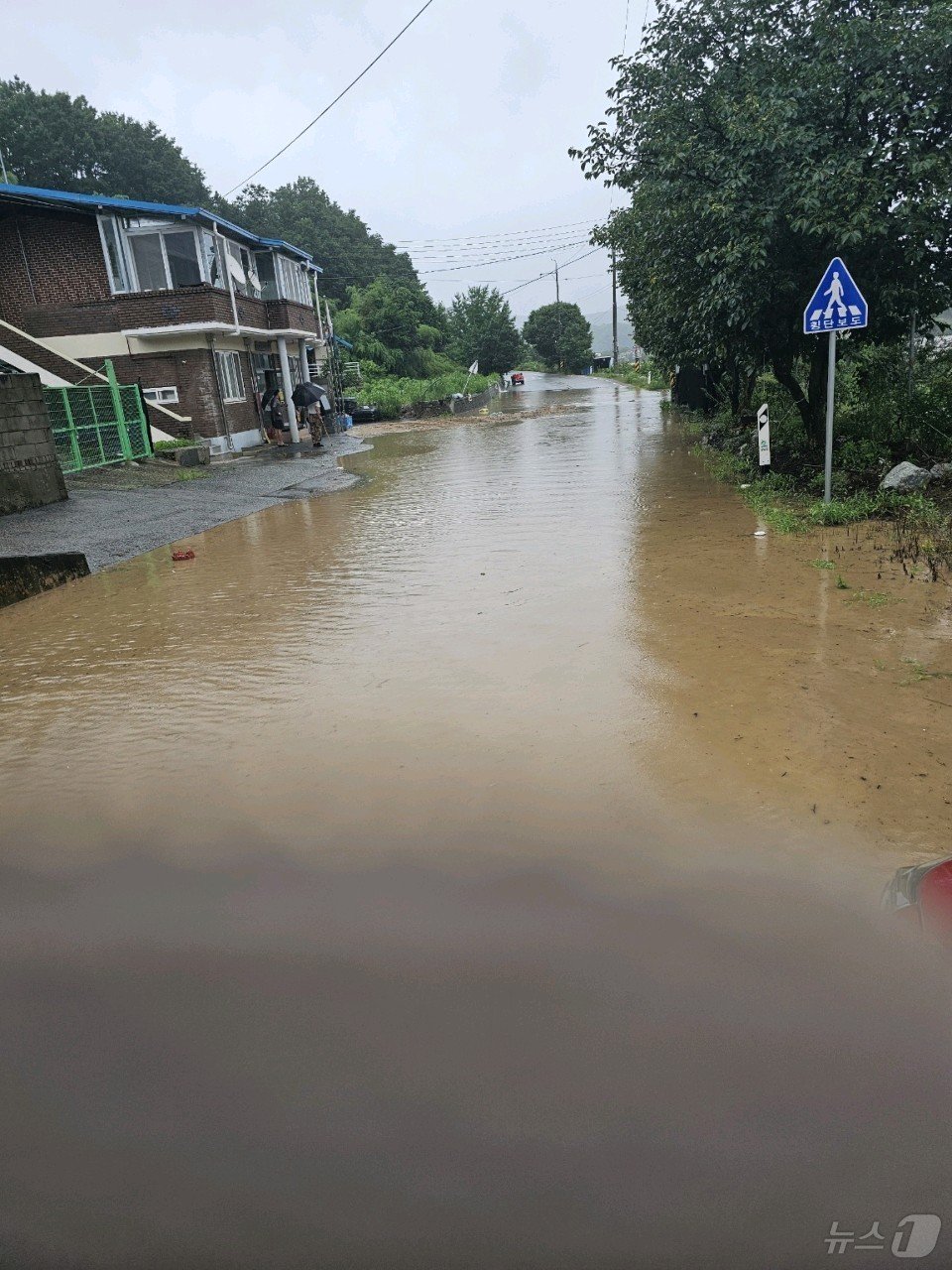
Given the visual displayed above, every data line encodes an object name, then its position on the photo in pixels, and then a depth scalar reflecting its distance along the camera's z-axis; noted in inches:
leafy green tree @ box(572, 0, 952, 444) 390.0
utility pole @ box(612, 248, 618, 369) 2378.8
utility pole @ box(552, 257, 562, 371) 3737.7
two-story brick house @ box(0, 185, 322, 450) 832.9
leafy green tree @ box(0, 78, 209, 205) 1876.2
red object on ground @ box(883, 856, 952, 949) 91.2
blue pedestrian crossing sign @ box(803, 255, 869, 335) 330.6
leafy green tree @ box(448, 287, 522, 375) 2920.8
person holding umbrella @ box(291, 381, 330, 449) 1035.9
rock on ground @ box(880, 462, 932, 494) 401.7
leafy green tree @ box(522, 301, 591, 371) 3663.9
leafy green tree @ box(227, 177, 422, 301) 2623.0
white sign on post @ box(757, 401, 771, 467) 473.4
